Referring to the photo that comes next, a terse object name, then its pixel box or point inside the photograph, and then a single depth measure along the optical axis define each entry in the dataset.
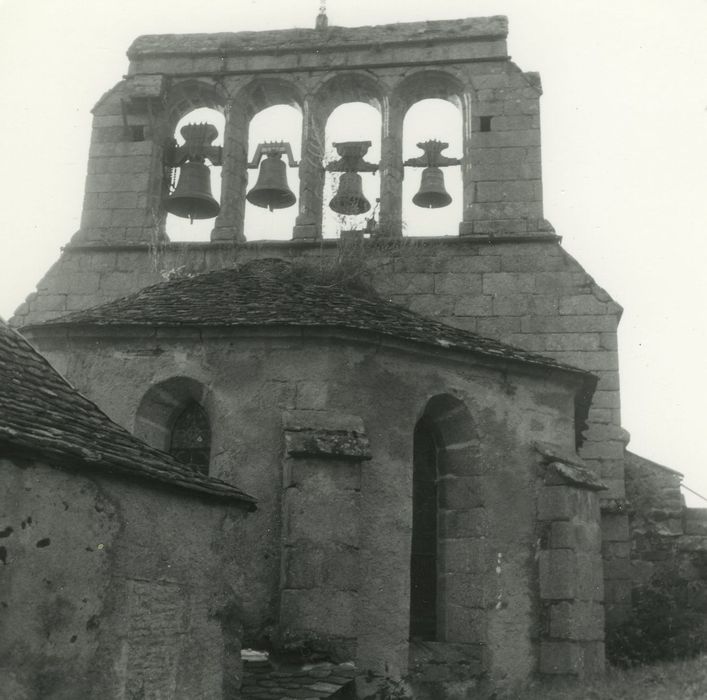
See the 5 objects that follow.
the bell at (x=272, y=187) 13.20
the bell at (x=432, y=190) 13.16
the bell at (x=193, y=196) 13.16
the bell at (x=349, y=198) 13.21
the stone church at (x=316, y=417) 6.37
